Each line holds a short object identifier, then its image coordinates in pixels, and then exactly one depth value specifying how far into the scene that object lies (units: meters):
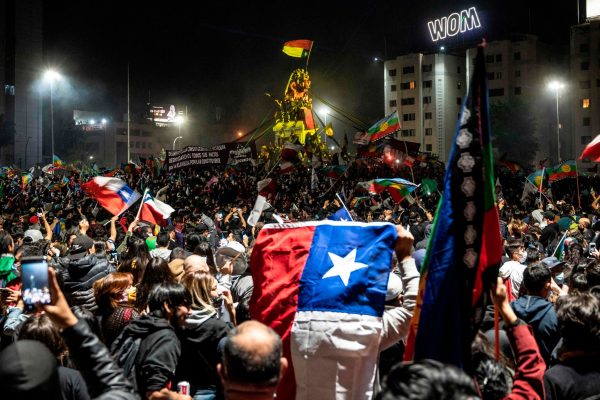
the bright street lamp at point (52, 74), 39.97
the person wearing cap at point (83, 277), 6.50
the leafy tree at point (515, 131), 68.25
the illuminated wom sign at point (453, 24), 80.31
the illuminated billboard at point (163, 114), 132.25
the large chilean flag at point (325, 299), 3.43
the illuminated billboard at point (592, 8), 56.61
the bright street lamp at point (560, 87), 71.03
